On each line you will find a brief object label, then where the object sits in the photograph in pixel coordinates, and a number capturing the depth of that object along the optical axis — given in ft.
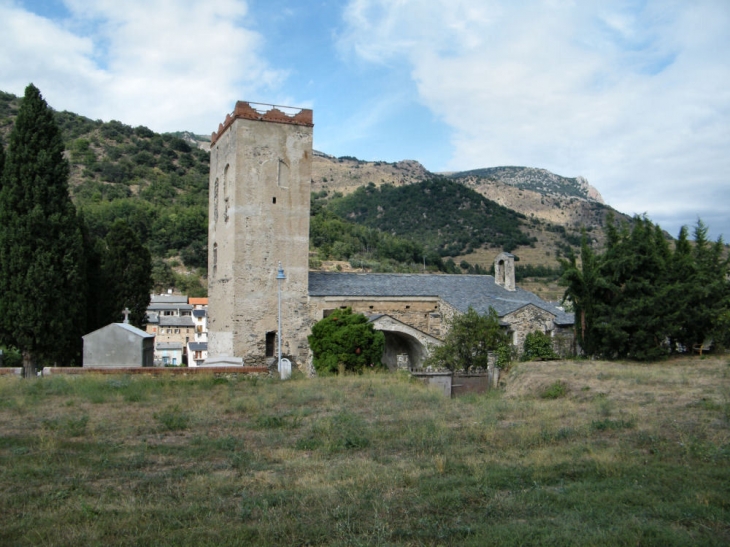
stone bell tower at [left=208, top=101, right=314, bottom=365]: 82.28
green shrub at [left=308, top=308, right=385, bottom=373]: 72.74
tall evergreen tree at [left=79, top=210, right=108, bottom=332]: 80.38
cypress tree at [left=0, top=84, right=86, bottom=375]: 68.64
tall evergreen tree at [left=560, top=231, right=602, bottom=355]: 80.59
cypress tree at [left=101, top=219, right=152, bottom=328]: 82.89
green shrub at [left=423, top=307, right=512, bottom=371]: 74.02
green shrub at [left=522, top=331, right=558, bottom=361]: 82.12
